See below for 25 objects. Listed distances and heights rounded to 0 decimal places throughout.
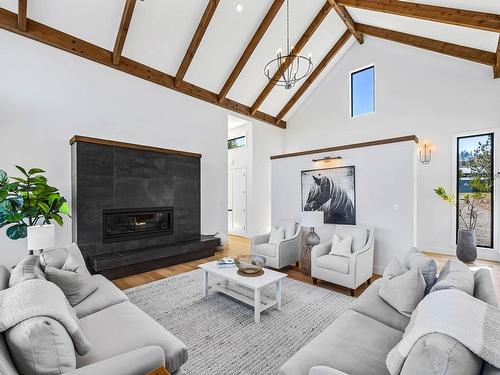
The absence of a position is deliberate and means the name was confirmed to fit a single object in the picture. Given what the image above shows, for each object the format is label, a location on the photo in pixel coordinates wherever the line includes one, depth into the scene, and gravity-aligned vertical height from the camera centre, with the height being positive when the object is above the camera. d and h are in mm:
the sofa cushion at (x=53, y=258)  2291 -649
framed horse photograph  4781 -90
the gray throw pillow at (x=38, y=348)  1148 -742
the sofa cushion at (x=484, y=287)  1525 -669
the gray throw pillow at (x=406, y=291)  1949 -820
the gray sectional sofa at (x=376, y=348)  986 -1009
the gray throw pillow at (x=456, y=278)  1658 -640
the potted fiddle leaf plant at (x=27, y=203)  3062 -184
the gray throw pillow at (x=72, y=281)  2137 -812
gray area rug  2166 -1464
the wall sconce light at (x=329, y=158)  4945 +607
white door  8102 -434
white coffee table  2762 -1252
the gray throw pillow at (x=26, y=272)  1806 -627
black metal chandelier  5535 +3362
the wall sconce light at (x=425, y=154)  5871 +800
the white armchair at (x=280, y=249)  4395 -1102
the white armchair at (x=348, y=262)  3439 -1052
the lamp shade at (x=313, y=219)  3991 -485
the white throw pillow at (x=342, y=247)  3830 -900
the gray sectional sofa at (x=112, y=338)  1172 -1012
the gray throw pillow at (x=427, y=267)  2121 -687
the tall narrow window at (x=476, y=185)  5211 +63
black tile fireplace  4199 -334
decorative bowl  3096 -949
